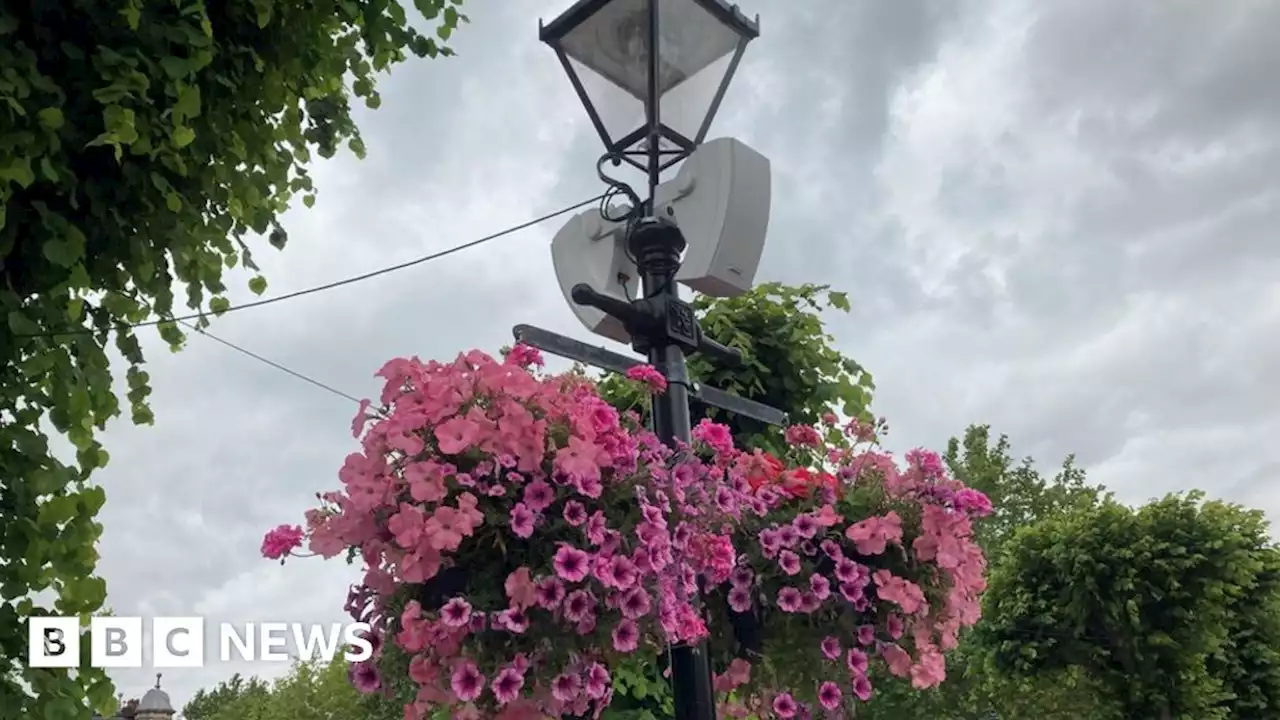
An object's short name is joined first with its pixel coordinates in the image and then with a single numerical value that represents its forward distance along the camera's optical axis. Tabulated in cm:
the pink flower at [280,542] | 230
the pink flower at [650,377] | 246
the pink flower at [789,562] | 260
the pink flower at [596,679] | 214
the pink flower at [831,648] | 262
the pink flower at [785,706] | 261
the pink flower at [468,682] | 202
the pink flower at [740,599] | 264
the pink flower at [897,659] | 270
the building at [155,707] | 2670
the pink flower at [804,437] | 305
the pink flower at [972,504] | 277
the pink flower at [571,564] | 206
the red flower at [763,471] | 285
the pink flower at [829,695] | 260
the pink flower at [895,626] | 270
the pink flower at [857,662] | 264
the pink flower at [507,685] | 202
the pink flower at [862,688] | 263
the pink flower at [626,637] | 212
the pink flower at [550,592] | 206
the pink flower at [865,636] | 268
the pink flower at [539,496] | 215
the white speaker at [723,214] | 294
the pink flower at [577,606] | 206
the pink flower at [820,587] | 261
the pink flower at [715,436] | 280
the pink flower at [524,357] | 241
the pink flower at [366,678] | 224
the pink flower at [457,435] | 214
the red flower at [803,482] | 282
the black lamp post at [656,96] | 281
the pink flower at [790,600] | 260
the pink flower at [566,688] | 208
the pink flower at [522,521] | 211
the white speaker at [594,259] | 312
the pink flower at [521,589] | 206
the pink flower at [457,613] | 203
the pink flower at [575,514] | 214
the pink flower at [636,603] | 212
